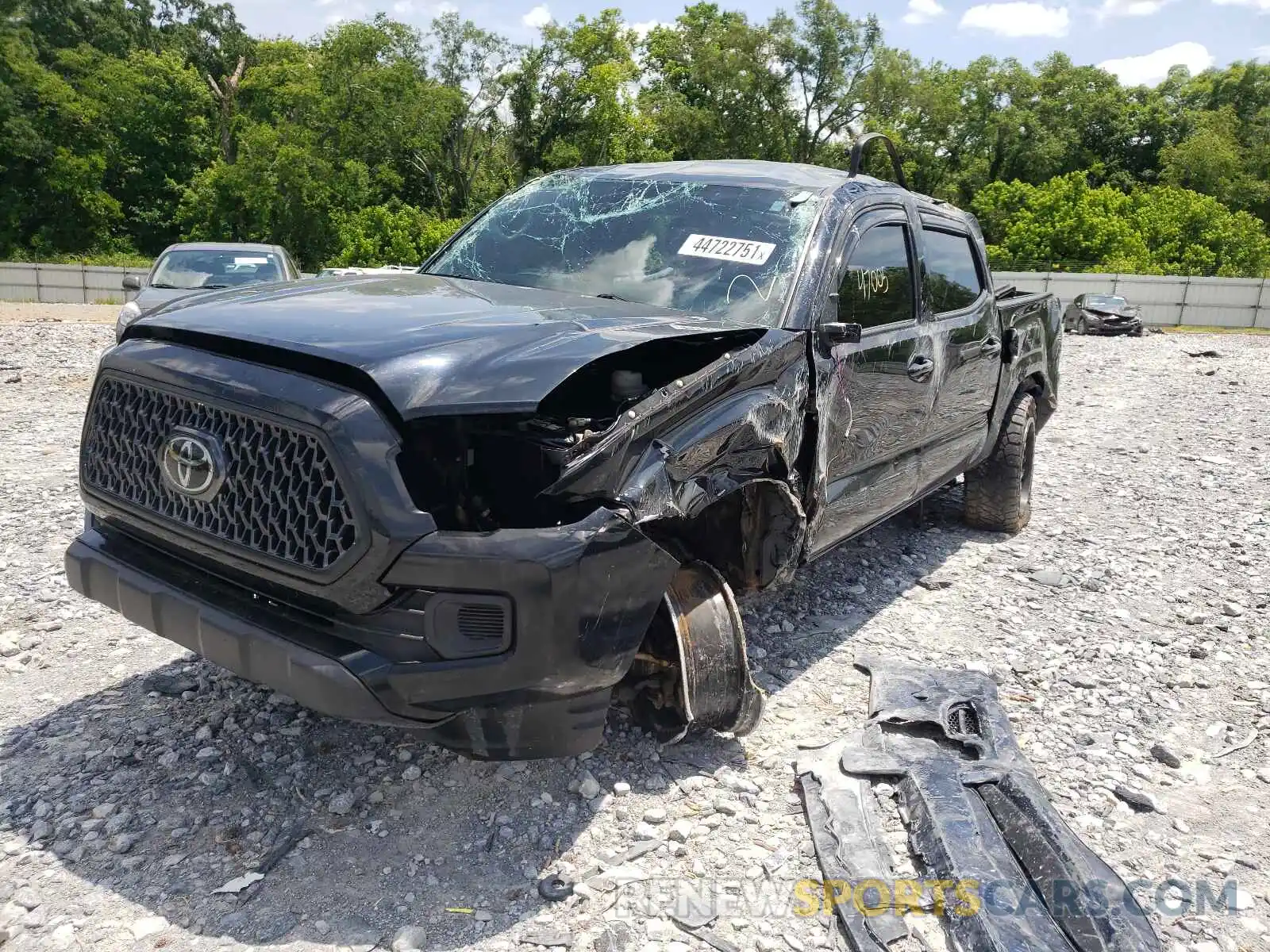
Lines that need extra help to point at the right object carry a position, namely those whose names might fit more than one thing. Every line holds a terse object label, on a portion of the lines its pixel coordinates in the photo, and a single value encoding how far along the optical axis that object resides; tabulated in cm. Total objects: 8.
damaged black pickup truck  229
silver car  1116
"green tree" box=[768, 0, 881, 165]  4631
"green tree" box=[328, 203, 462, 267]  3588
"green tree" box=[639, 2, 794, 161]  4519
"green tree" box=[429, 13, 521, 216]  4172
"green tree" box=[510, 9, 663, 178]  4131
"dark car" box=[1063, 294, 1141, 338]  2367
